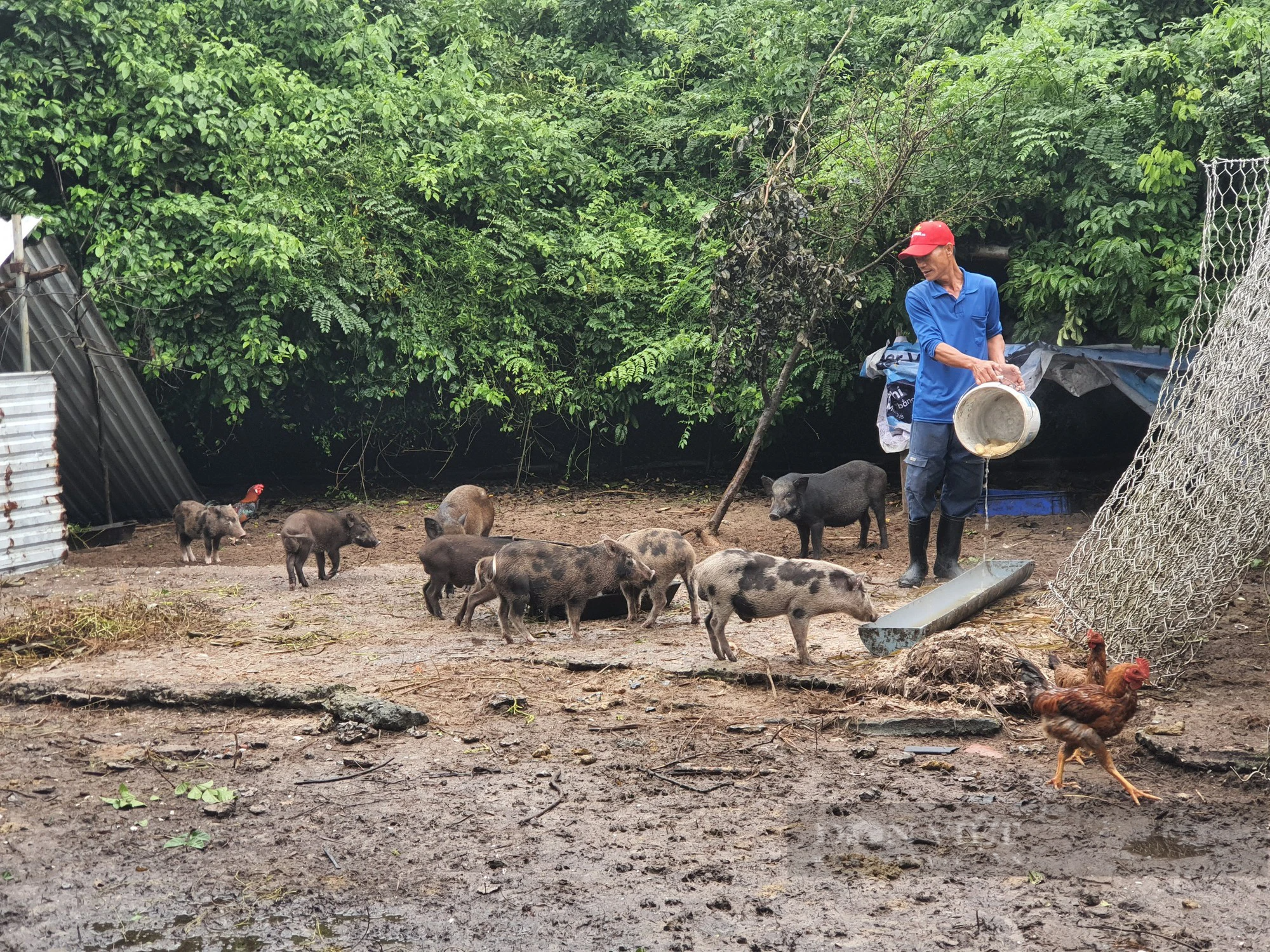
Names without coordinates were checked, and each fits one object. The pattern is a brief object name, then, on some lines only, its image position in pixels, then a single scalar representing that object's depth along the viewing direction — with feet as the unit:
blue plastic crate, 39.96
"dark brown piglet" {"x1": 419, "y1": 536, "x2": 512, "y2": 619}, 27.84
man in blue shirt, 28.27
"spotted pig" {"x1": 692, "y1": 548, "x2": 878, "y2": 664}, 23.06
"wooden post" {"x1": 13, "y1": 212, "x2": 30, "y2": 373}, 35.42
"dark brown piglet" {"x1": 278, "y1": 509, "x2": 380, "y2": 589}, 32.42
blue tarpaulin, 36.04
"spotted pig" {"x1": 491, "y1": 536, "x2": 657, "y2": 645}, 25.77
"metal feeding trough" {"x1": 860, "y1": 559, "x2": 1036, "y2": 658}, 22.80
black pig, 35.04
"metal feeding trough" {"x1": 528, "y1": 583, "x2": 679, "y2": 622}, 28.19
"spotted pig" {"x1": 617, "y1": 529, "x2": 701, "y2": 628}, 27.30
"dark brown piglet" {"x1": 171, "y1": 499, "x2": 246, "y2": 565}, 36.73
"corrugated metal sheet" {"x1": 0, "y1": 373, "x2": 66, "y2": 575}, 34.47
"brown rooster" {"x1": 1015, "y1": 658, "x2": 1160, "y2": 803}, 16.79
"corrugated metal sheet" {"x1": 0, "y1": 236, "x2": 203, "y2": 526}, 38.63
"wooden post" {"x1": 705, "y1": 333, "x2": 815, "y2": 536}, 36.68
